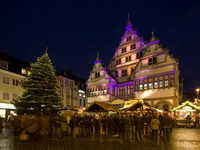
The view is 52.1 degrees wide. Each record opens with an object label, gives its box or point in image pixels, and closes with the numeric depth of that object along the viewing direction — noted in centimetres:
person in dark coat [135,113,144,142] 1263
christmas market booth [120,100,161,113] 2068
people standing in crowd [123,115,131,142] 1243
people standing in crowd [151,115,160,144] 1253
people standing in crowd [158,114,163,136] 1496
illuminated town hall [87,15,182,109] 3078
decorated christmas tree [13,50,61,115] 2717
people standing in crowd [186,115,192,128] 2517
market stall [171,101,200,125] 2589
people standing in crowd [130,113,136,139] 1309
